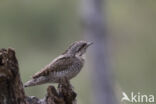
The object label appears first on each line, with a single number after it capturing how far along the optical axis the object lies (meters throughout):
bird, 11.48
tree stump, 10.55
